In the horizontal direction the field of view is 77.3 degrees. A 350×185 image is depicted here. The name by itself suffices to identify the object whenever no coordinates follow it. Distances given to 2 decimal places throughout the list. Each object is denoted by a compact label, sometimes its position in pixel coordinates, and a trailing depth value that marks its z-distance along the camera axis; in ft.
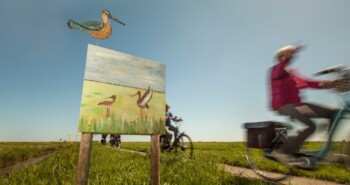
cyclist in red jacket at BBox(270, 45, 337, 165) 10.66
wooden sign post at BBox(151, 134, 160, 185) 11.60
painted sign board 10.36
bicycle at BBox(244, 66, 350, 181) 10.16
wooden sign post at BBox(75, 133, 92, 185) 9.49
